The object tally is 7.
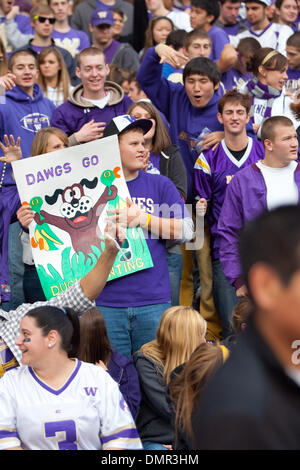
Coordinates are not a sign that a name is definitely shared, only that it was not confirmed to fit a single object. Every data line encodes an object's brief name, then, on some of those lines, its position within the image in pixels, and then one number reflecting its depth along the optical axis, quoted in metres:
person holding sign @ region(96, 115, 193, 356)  9.66
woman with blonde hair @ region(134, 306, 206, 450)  8.48
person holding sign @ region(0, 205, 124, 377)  8.07
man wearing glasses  16.50
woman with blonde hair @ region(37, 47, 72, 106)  14.86
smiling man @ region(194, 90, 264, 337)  11.86
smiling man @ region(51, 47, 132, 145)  12.27
